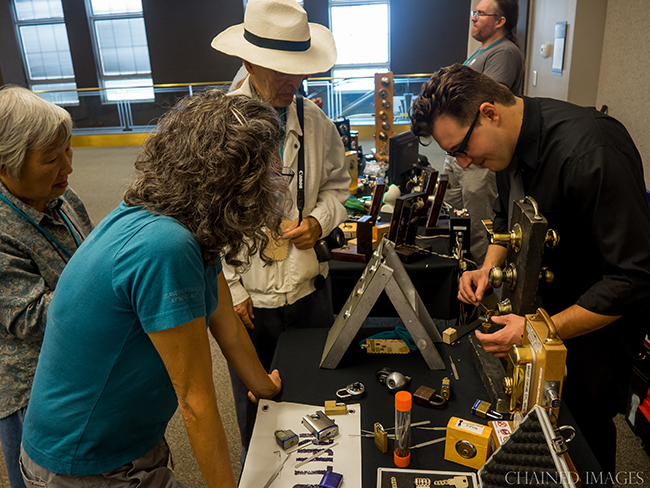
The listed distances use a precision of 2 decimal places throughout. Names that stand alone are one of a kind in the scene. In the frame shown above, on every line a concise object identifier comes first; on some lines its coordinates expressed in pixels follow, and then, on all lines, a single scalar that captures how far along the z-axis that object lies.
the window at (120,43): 10.73
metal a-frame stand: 1.38
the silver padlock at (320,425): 1.20
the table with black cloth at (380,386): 1.13
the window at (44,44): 11.06
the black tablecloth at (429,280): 2.37
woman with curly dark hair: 0.87
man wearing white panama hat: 1.68
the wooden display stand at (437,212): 2.76
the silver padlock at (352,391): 1.36
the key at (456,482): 1.03
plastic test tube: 1.07
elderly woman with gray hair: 1.27
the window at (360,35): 10.31
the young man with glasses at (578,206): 1.24
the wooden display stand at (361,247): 2.39
